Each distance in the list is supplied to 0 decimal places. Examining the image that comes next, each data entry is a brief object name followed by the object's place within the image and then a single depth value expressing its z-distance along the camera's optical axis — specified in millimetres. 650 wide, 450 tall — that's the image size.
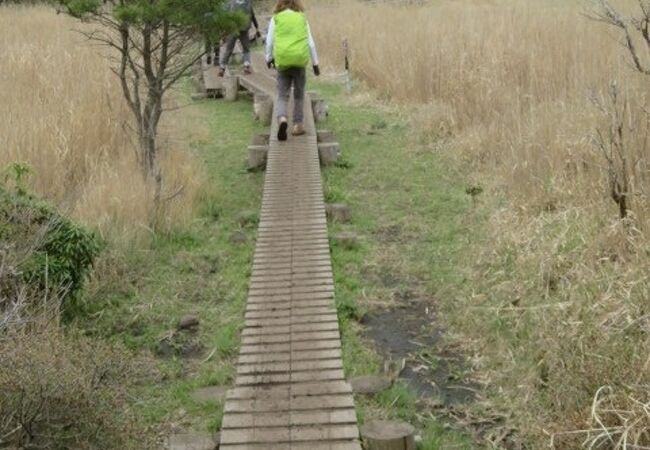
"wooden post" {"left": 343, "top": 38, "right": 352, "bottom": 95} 12531
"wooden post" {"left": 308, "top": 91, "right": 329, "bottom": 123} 10414
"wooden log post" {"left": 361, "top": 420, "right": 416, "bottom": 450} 3242
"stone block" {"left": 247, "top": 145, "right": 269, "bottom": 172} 8109
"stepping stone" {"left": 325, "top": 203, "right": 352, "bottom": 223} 6547
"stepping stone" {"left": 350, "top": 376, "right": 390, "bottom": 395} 3852
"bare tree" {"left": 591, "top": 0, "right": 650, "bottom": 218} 4648
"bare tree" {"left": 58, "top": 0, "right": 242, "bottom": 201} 5922
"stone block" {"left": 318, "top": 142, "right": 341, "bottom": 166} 8188
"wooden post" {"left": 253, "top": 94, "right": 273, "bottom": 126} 10539
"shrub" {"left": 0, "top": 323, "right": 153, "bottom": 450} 2795
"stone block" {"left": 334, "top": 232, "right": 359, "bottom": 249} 5930
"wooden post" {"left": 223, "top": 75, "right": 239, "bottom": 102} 12945
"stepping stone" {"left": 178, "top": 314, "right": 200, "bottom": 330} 4766
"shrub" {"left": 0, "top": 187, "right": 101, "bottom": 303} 4250
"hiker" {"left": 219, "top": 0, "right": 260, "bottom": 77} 11586
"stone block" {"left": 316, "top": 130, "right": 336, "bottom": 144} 8477
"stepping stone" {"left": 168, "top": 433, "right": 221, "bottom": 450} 3312
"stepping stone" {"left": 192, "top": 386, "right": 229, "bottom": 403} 3834
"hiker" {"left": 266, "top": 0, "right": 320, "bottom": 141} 7777
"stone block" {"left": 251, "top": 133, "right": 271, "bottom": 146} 8453
